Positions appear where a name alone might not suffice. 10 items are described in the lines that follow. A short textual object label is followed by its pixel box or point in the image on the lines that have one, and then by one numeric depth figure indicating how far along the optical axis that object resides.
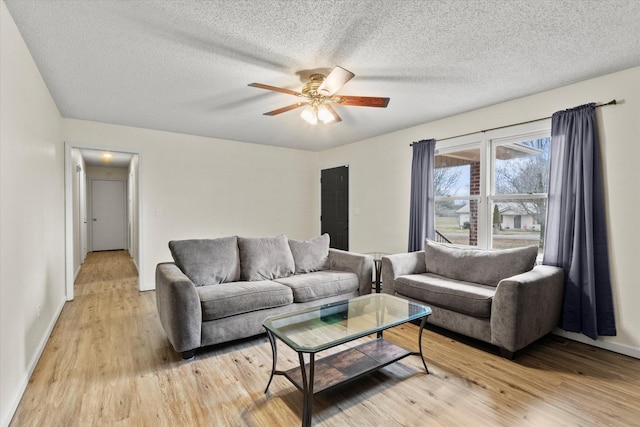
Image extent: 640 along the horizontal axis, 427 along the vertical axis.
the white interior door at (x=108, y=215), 8.52
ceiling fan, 2.38
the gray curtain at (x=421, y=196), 4.11
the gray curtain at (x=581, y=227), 2.72
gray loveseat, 2.47
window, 3.31
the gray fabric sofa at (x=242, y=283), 2.46
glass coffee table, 1.80
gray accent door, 5.68
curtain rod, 2.70
